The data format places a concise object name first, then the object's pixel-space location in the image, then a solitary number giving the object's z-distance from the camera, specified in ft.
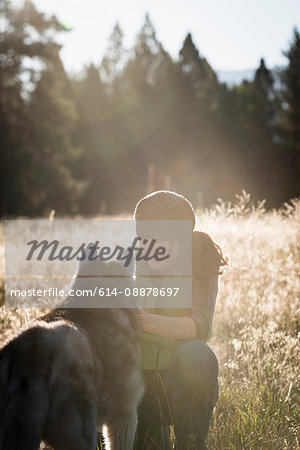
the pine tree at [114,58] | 115.14
